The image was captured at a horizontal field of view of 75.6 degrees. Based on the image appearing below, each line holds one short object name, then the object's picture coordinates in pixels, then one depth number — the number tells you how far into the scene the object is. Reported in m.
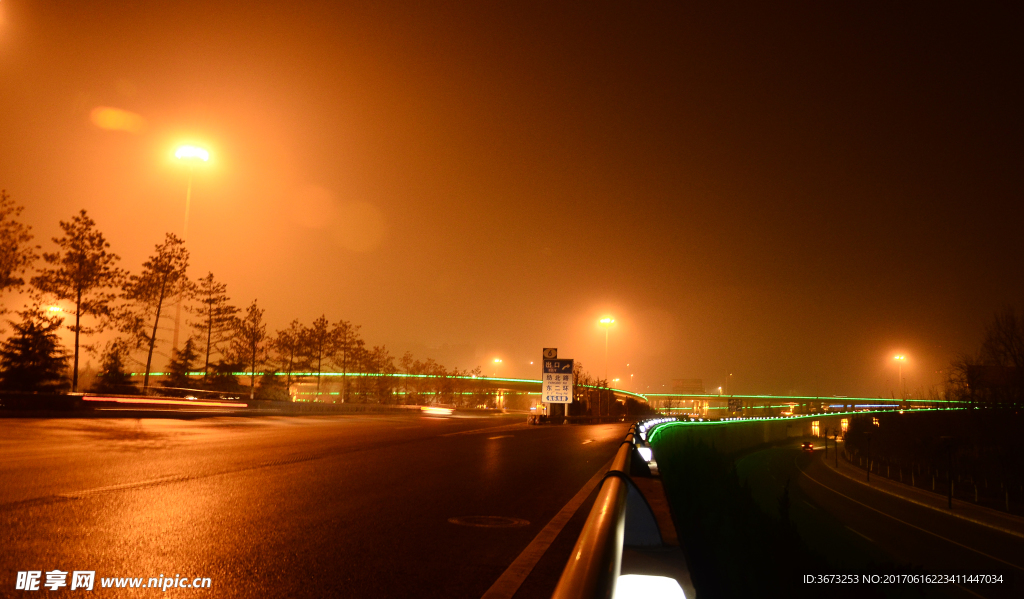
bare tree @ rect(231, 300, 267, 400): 67.31
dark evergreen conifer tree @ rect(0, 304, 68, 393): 38.75
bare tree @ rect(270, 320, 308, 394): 74.75
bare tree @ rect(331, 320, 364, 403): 80.25
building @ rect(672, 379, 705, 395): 156.38
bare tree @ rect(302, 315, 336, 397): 76.69
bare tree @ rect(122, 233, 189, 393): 48.25
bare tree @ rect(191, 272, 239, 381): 60.16
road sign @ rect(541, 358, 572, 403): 47.50
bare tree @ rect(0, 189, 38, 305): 33.09
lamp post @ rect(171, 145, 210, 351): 37.44
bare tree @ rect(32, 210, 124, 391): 38.75
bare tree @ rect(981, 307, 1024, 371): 68.62
